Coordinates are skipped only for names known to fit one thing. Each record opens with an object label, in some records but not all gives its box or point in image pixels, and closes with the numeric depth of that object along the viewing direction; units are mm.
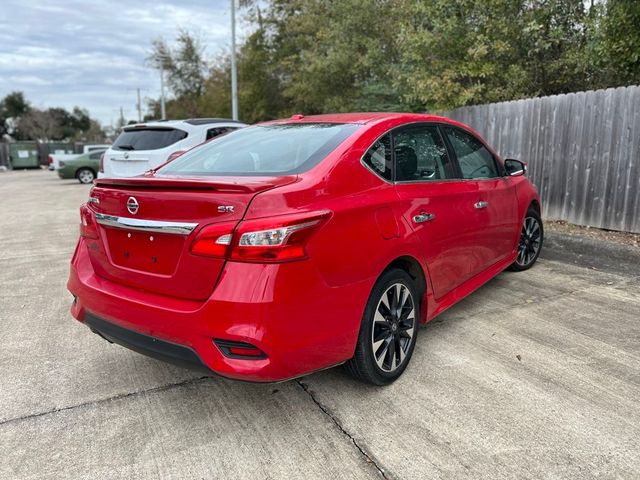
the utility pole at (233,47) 17375
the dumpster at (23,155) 36938
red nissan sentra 2336
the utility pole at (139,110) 58469
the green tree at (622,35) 6805
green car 20719
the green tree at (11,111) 59625
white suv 7508
